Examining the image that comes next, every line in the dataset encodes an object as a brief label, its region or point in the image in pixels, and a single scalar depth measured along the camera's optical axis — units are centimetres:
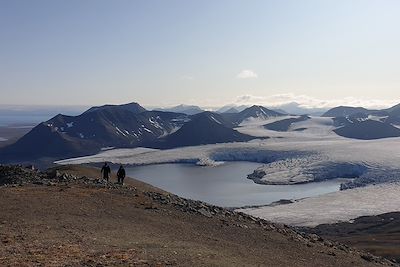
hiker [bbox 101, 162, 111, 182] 2959
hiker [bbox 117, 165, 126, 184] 2790
